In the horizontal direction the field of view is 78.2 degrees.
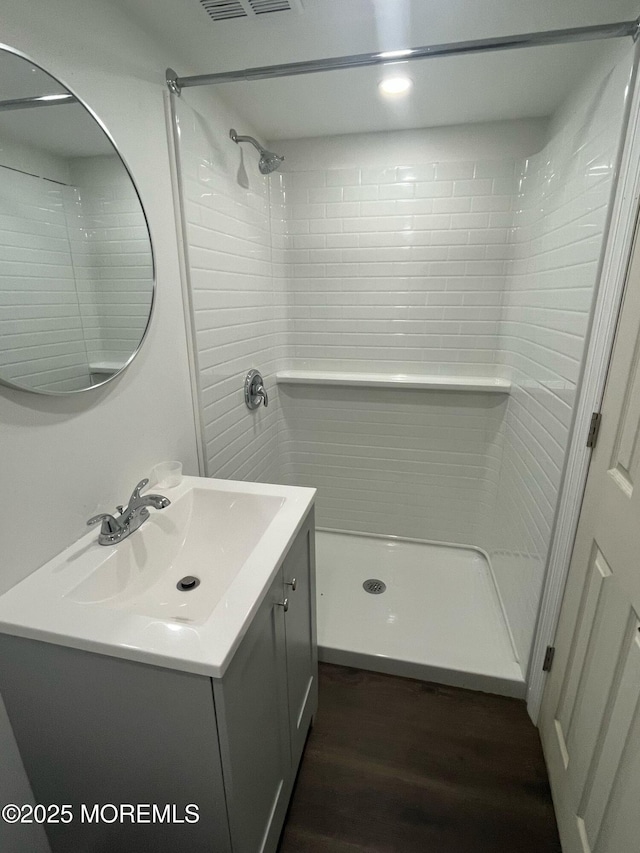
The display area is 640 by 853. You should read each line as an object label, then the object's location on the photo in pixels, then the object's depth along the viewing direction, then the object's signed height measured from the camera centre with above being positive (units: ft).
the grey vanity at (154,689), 2.32 -2.39
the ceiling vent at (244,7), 3.37 +2.49
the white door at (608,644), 2.72 -2.59
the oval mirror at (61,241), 2.62 +0.48
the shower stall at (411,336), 4.46 -0.44
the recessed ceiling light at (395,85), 4.69 +2.59
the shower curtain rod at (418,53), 3.24 +2.14
